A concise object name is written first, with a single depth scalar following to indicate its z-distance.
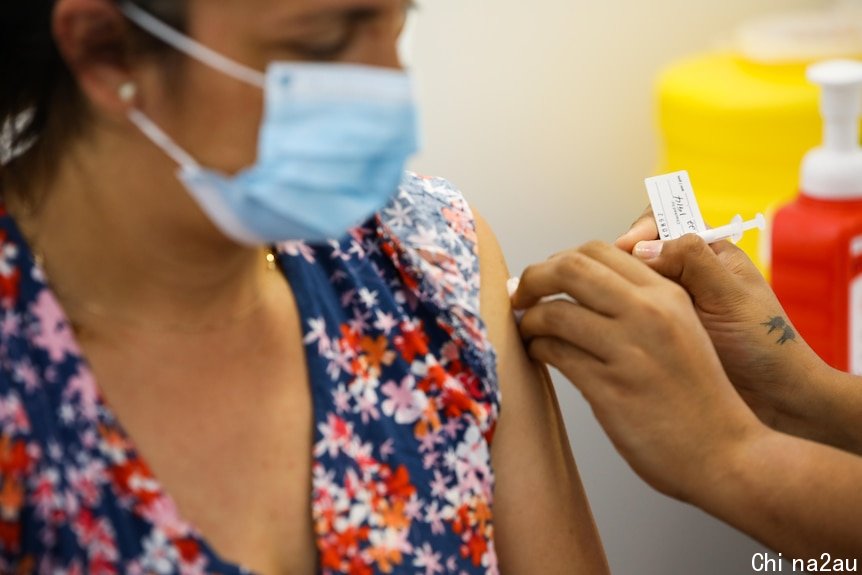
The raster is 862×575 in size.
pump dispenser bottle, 1.41
